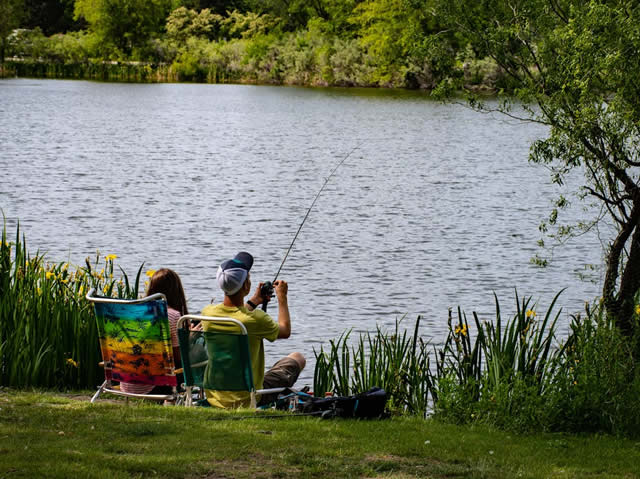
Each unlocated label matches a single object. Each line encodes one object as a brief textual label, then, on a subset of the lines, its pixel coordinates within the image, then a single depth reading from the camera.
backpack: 11.72
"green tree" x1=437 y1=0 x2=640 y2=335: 14.16
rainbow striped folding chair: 11.84
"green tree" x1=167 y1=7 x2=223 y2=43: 178.86
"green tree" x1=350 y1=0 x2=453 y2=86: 136.60
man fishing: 11.66
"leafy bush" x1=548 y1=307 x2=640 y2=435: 12.51
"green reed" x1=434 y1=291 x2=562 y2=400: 13.25
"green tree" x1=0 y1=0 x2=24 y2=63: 167.72
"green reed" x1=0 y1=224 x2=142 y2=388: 14.10
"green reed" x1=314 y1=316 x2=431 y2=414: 14.27
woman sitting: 12.55
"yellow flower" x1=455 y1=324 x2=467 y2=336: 14.37
